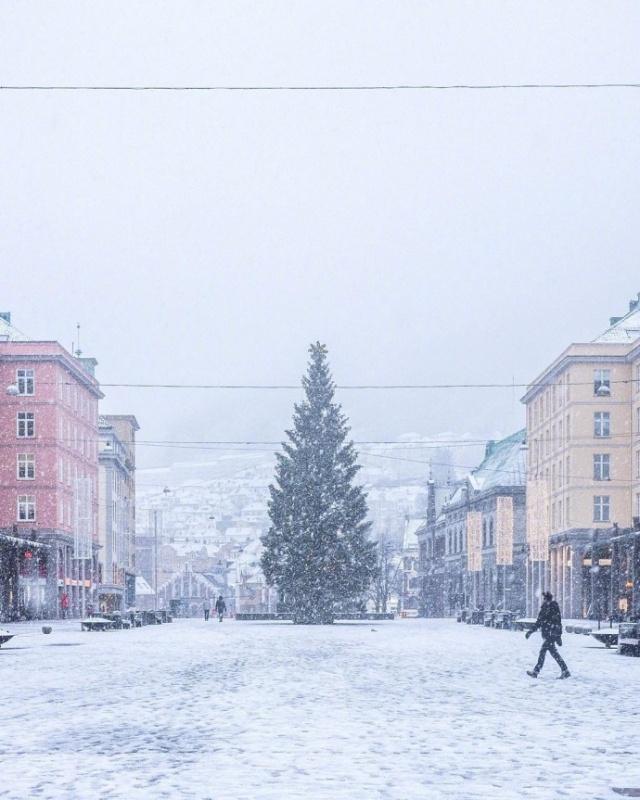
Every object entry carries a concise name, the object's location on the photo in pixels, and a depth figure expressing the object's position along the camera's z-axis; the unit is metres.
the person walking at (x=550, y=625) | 21.17
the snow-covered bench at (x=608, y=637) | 34.75
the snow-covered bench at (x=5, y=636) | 32.82
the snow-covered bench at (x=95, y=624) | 50.59
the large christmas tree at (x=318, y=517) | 64.00
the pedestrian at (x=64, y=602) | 69.56
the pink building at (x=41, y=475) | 70.12
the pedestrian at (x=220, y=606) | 74.09
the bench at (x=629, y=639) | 30.00
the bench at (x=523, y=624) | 49.92
